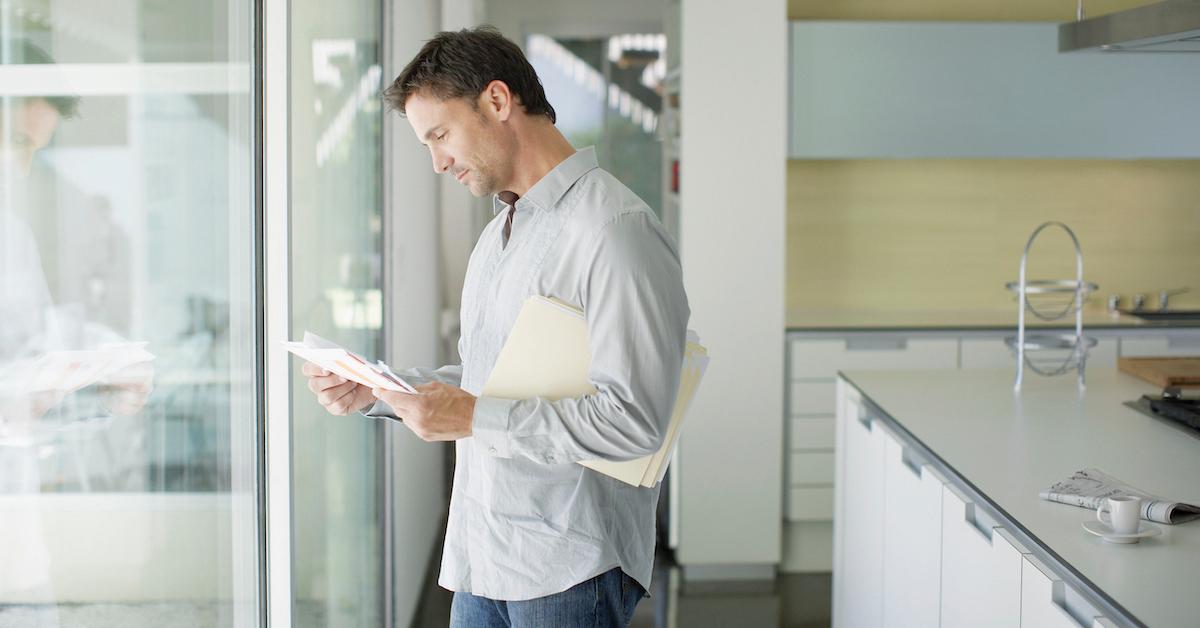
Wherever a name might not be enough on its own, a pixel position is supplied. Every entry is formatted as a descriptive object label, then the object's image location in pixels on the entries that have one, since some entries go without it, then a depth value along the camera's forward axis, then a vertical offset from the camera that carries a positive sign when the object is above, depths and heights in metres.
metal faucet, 4.96 -0.08
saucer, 1.75 -0.39
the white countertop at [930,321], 4.35 -0.17
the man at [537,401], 1.50 -0.12
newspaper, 1.84 -0.36
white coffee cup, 1.76 -0.36
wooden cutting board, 2.92 -0.24
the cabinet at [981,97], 4.39 +0.69
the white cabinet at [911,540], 2.42 -0.58
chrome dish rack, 3.01 -0.16
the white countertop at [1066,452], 1.62 -0.35
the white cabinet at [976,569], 1.94 -0.52
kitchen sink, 4.71 -0.15
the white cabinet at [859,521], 2.94 -0.65
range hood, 2.44 +0.57
